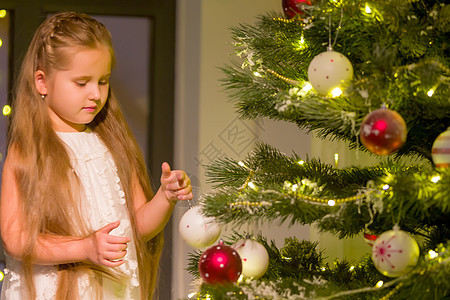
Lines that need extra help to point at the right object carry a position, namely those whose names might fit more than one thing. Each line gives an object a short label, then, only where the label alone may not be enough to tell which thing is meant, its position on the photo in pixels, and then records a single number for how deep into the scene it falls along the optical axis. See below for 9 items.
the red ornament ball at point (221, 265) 2.06
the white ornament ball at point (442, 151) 1.99
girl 2.43
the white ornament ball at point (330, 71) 2.06
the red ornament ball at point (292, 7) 2.26
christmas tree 1.98
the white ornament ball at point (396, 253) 1.98
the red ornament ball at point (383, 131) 1.96
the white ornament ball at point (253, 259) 2.17
